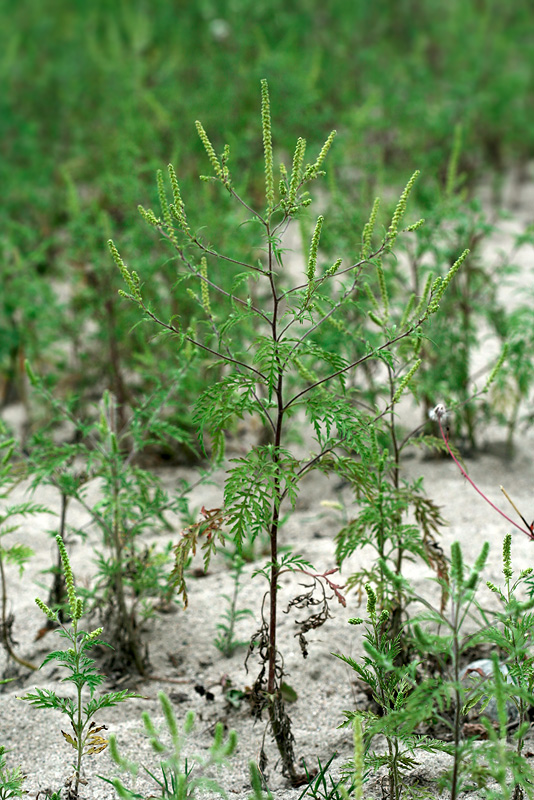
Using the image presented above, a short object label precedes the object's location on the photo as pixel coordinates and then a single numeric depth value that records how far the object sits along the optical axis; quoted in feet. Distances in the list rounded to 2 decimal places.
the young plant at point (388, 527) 7.84
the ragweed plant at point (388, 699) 6.72
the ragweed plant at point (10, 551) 8.88
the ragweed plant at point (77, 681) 6.50
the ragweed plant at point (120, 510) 9.14
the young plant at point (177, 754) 5.53
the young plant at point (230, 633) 9.57
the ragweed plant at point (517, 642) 6.41
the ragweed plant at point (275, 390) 6.73
